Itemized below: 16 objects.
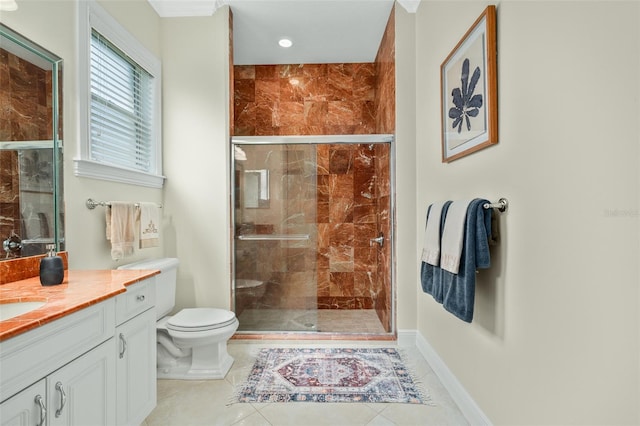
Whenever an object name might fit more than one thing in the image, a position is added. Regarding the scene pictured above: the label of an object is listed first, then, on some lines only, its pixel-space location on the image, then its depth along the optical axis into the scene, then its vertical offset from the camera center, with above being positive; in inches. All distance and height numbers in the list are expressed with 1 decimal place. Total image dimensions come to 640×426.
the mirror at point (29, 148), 56.0 +12.2
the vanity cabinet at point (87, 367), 34.6 -19.8
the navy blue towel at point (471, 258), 56.1 -8.0
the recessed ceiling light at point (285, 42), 124.0 +64.7
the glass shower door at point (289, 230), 110.3 -5.9
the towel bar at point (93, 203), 73.7 +2.5
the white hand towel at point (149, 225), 87.1 -3.0
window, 74.4 +28.5
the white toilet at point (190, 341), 82.2 -32.1
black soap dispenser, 52.4 -8.9
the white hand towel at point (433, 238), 69.5 -5.6
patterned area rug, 76.1 -41.9
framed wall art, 56.7 +23.7
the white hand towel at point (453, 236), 59.7 -4.5
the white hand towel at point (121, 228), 76.9 -3.2
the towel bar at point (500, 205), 53.8 +1.1
